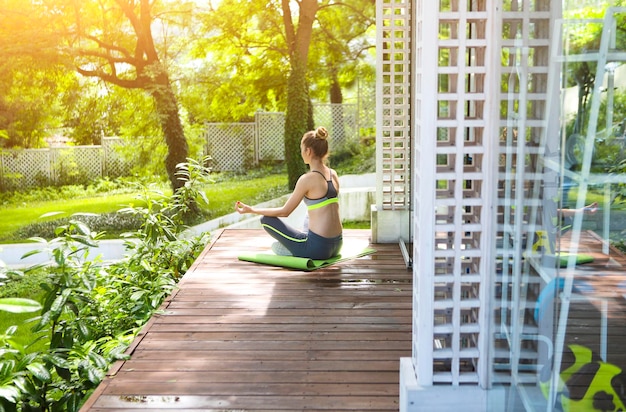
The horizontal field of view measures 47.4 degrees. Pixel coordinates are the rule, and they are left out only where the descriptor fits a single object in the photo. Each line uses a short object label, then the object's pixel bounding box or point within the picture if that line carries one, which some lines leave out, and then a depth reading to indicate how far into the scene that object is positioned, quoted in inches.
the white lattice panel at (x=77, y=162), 550.3
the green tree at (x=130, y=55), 446.0
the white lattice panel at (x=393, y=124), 212.4
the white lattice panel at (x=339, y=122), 571.2
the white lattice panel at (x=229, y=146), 565.9
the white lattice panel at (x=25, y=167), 538.9
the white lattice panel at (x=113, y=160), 563.5
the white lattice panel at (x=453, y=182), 87.7
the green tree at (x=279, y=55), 468.1
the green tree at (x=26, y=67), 425.1
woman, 191.9
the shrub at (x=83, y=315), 109.0
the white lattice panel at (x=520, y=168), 72.1
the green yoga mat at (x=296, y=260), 194.2
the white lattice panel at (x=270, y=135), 565.3
